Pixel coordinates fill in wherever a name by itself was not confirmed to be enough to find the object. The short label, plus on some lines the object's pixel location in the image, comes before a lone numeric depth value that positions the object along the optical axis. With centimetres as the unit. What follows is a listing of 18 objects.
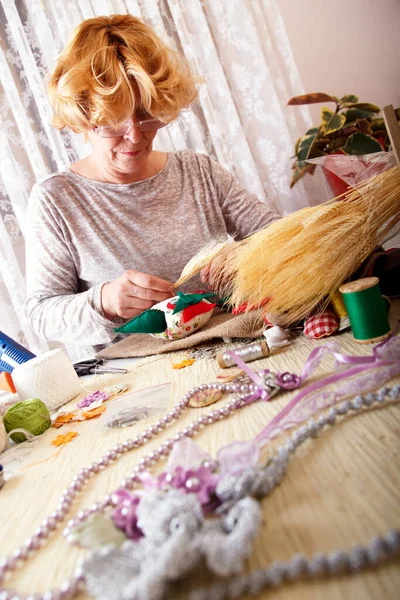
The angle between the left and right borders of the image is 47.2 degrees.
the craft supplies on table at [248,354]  69
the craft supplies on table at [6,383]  85
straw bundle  61
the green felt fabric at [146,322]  87
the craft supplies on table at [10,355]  96
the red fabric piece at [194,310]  87
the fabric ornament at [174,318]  87
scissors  93
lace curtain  158
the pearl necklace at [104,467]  33
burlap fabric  81
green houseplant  141
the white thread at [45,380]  77
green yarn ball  68
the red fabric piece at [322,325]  68
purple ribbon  48
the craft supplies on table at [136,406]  62
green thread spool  57
